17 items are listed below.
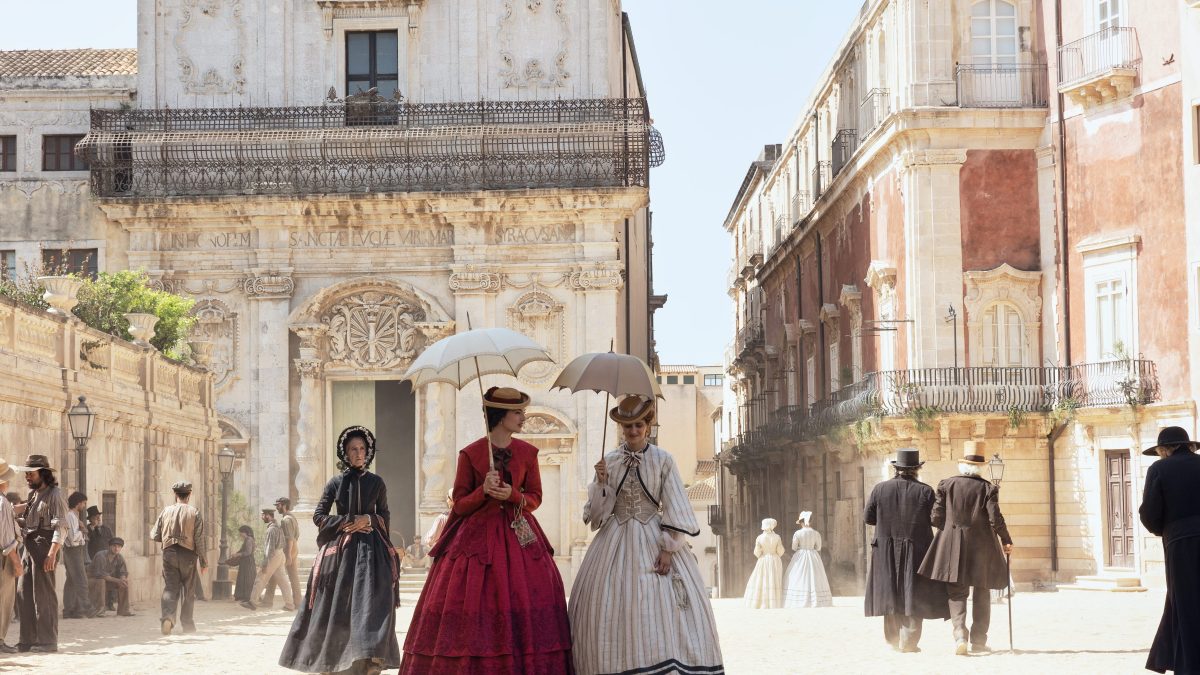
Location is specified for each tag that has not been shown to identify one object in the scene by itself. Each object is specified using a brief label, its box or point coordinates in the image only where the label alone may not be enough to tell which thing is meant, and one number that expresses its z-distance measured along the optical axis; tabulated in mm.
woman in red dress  8852
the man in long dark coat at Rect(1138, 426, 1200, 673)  10227
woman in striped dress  8875
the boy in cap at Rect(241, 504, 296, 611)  22828
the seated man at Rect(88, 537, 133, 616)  21031
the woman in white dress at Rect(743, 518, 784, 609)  25062
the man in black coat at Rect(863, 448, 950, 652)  14352
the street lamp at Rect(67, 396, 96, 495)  19156
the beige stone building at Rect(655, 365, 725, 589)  72750
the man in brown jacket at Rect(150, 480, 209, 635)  17125
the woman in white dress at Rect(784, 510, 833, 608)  24688
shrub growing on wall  29516
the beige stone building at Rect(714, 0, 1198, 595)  28000
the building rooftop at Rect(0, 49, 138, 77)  35281
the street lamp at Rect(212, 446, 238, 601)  26109
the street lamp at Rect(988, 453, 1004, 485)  23541
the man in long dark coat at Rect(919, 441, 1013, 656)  14211
